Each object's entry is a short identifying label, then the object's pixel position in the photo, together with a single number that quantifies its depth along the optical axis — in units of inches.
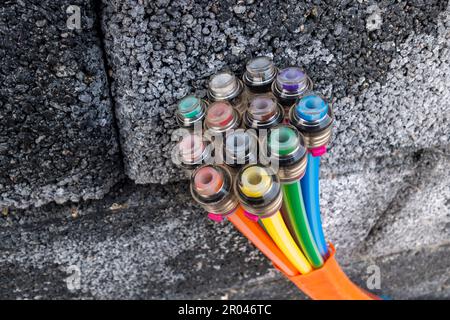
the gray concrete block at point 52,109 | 6.6
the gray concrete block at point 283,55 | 7.0
